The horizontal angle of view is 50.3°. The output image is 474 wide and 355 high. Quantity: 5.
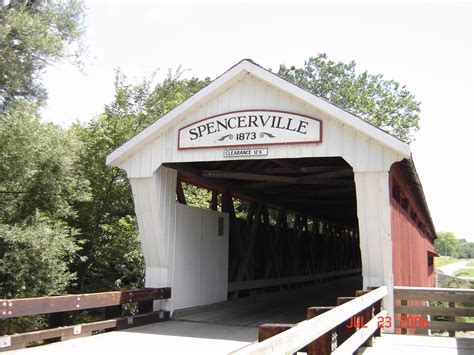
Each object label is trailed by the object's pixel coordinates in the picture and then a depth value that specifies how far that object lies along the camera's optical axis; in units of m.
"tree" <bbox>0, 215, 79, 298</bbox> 10.89
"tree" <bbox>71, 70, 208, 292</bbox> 14.31
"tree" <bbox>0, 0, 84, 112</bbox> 12.80
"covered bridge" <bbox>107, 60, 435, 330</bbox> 7.14
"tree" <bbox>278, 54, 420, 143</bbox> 33.31
